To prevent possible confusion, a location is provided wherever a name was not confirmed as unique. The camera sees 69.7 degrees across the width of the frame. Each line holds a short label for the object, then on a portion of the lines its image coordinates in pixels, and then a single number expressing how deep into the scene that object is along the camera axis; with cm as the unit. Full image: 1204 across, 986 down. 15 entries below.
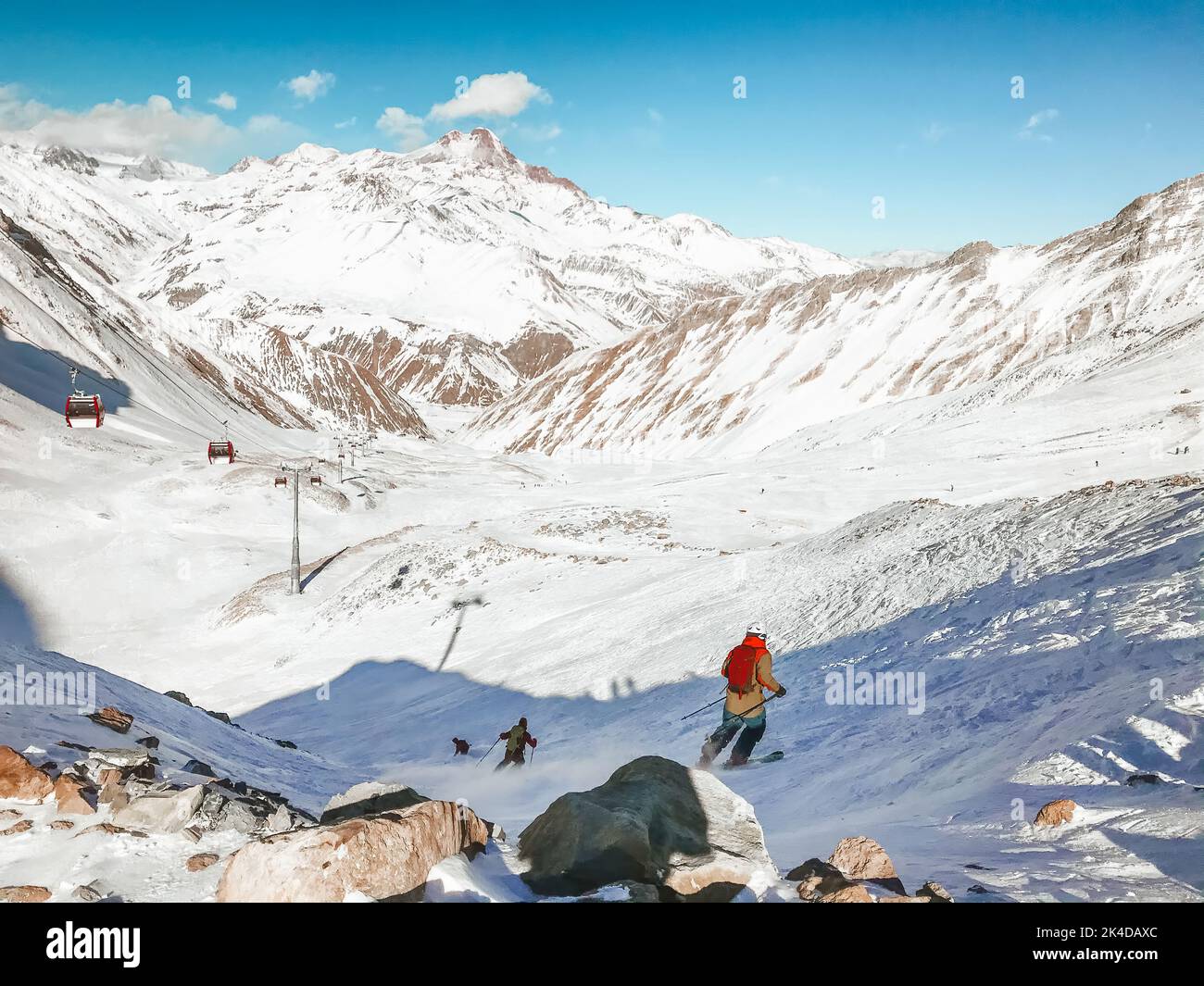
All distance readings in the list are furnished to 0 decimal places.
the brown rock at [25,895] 645
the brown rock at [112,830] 748
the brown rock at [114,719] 1110
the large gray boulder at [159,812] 769
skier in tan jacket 1207
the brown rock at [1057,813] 859
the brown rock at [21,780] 793
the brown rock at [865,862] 730
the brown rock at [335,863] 606
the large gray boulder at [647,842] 714
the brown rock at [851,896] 639
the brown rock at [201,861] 720
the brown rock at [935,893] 671
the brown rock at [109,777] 831
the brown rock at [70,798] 781
